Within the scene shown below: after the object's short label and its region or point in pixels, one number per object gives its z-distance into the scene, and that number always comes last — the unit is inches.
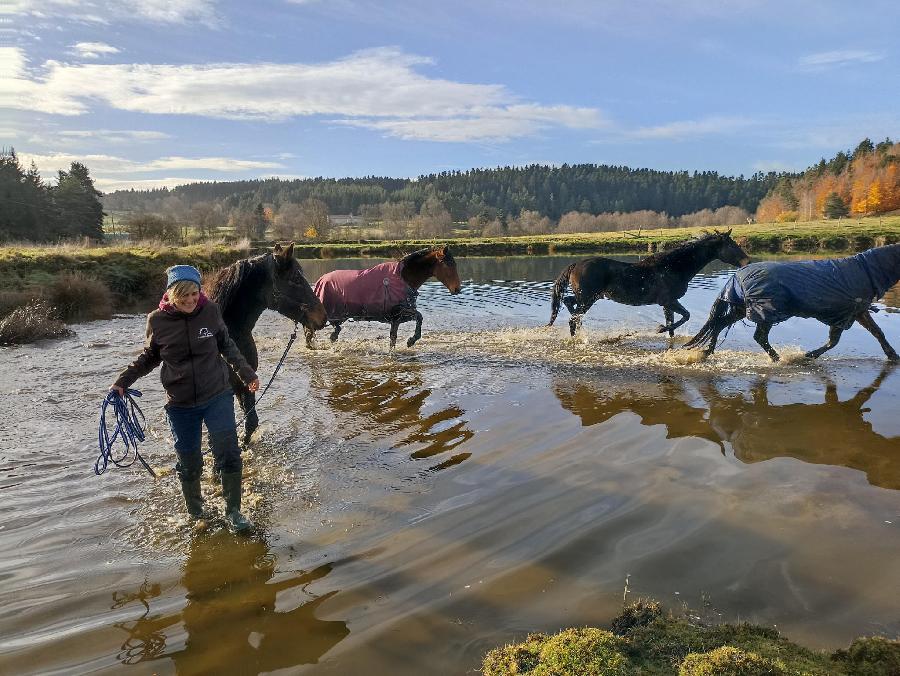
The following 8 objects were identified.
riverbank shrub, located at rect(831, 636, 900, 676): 98.8
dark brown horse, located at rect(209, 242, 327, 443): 237.6
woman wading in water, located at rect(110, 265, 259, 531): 165.5
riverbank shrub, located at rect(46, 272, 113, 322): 650.2
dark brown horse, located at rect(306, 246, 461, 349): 451.5
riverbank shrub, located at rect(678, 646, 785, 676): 93.8
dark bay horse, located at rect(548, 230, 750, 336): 485.4
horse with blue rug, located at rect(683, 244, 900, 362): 373.1
